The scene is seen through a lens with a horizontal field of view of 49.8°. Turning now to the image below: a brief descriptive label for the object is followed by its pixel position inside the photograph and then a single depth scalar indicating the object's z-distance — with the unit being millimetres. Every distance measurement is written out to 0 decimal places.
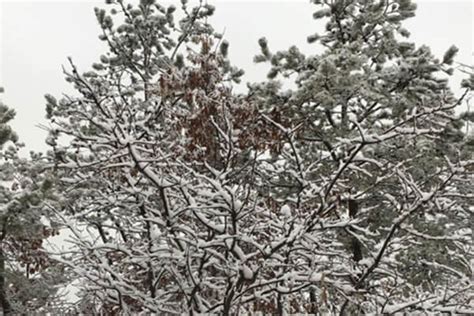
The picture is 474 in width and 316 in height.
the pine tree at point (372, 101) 9102
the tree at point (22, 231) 8898
